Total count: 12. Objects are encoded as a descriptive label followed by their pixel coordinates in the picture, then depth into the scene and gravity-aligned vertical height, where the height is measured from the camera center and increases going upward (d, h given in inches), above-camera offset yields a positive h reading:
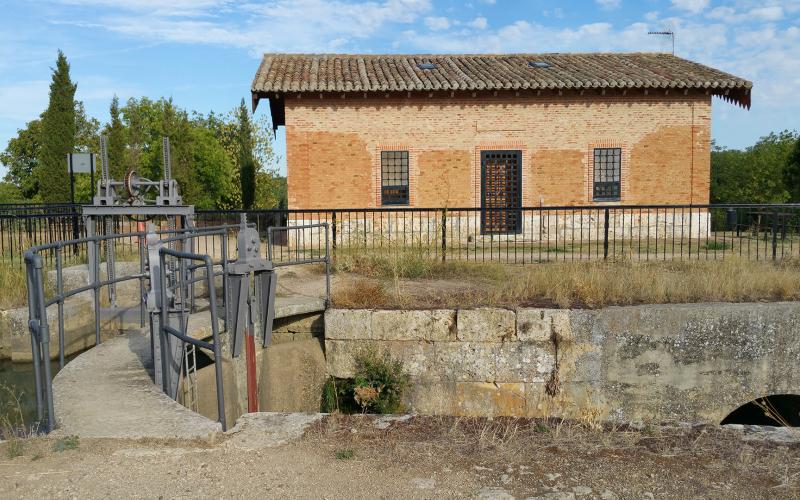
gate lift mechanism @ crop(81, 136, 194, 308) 352.5 +0.6
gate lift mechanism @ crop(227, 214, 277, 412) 285.0 -45.2
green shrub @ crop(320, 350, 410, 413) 304.7 -91.9
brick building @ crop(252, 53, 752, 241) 760.3 +79.7
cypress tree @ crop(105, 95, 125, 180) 1397.6 +129.2
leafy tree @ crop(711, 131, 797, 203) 1777.8 +68.9
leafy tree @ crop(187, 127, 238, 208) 1593.3 +82.3
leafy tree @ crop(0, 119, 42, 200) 1873.8 +144.5
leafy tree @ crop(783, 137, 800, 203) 1268.5 +46.8
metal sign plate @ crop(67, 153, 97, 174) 571.5 +38.2
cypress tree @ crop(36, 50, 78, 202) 1213.7 +131.9
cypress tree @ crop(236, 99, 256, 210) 1195.9 +68.3
